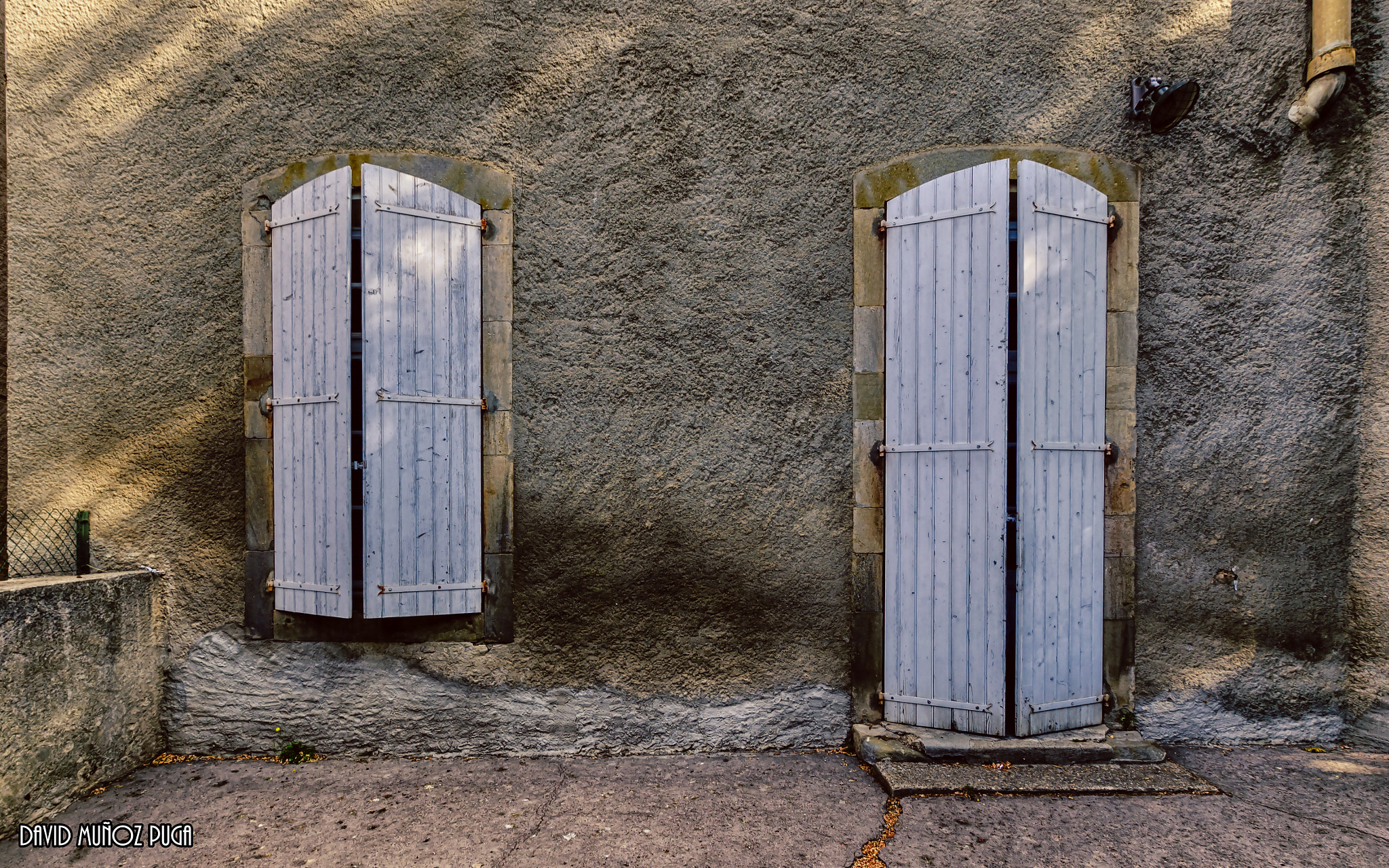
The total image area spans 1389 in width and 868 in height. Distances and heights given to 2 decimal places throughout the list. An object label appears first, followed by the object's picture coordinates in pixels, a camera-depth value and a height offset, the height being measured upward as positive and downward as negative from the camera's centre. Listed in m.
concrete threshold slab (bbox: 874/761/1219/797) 2.82 -1.60
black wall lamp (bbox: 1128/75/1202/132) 3.12 +1.65
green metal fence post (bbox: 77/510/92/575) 3.13 -0.58
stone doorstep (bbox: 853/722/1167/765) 3.01 -1.54
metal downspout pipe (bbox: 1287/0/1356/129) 3.10 +1.84
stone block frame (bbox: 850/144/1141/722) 3.24 +0.07
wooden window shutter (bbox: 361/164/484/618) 3.07 +0.14
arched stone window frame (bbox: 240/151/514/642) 3.21 +0.07
